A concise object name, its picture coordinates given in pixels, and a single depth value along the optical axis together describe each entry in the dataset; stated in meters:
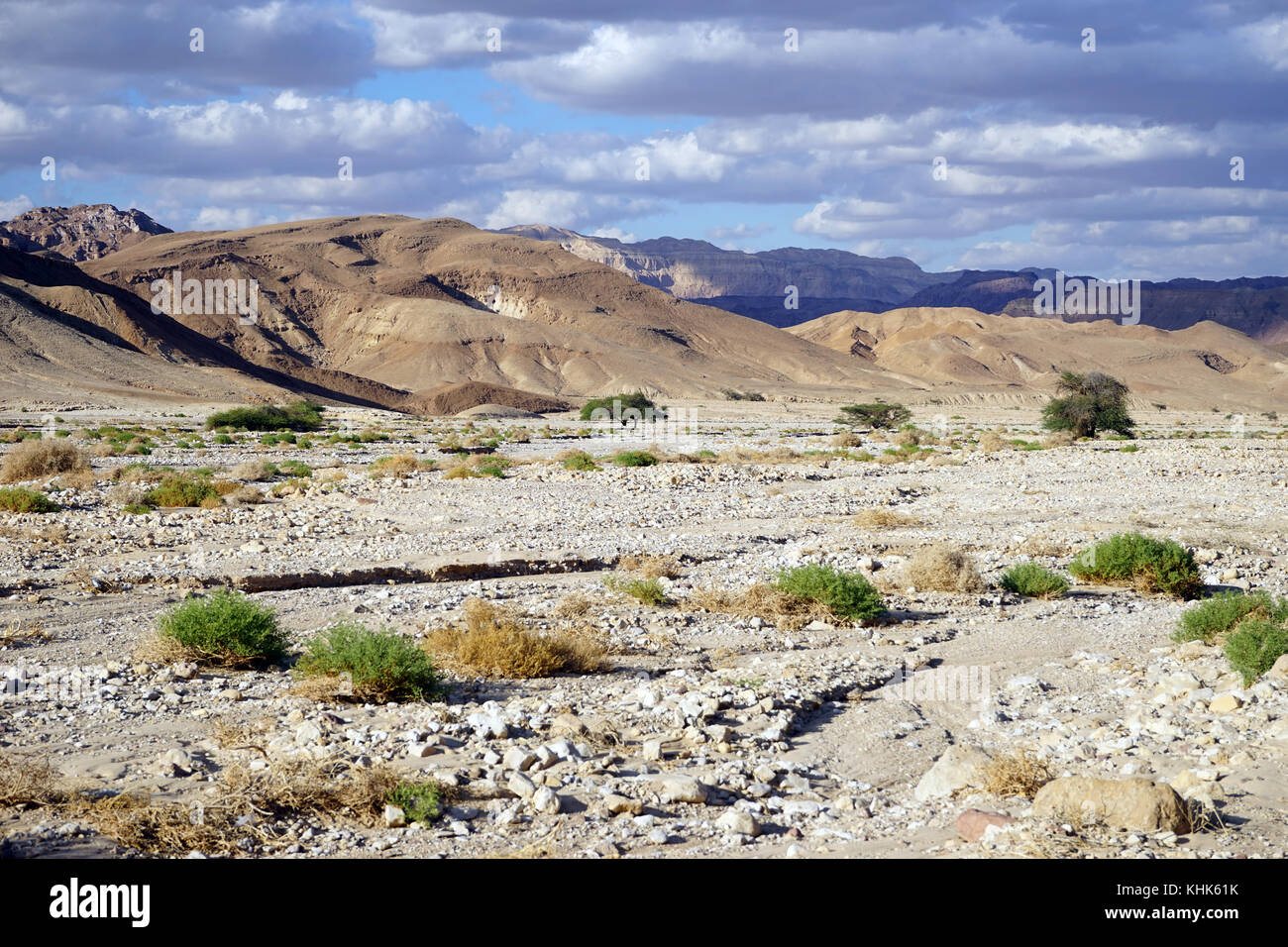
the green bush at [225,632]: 9.00
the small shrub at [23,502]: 17.81
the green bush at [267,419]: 49.31
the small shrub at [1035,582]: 13.13
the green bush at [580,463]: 29.80
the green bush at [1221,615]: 10.09
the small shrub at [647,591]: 12.29
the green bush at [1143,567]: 13.34
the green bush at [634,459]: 31.22
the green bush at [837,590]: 11.55
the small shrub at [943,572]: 13.11
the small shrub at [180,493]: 19.56
